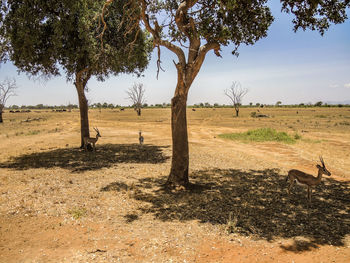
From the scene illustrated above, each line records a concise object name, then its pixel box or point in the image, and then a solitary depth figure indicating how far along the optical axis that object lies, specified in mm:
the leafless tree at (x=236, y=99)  68538
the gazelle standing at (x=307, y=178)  8109
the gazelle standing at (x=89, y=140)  17250
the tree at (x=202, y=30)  9117
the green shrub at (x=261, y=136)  23100
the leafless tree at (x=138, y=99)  73894
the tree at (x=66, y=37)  13484
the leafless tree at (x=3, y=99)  53653
